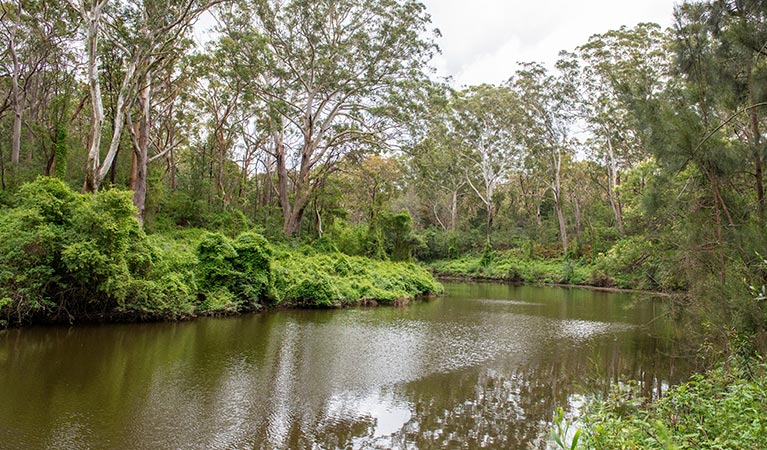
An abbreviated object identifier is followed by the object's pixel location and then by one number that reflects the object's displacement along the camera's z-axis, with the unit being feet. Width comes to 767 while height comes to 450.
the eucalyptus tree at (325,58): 61.21
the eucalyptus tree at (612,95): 81.25
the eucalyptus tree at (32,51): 54.13
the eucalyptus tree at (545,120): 98.17
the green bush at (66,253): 28.91
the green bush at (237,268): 42.06
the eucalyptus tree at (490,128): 104.78
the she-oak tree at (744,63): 19.22
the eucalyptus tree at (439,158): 67.26
